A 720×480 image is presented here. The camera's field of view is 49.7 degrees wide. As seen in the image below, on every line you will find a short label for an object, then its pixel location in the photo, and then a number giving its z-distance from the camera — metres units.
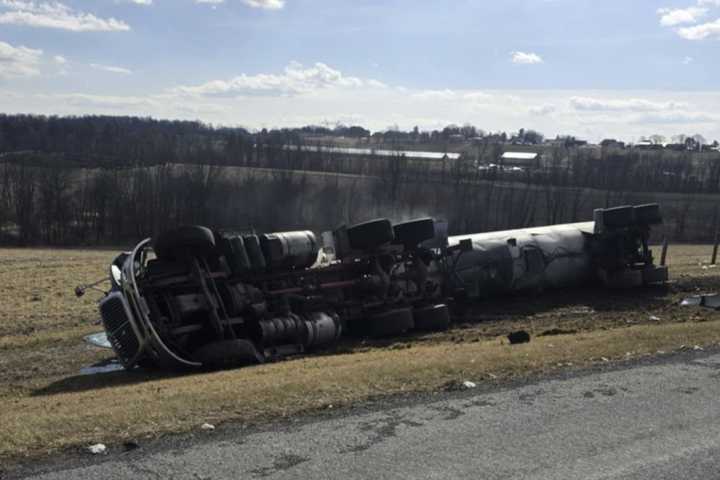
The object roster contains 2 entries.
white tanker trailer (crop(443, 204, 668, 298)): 16.25
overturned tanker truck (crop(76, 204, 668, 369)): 11.45
